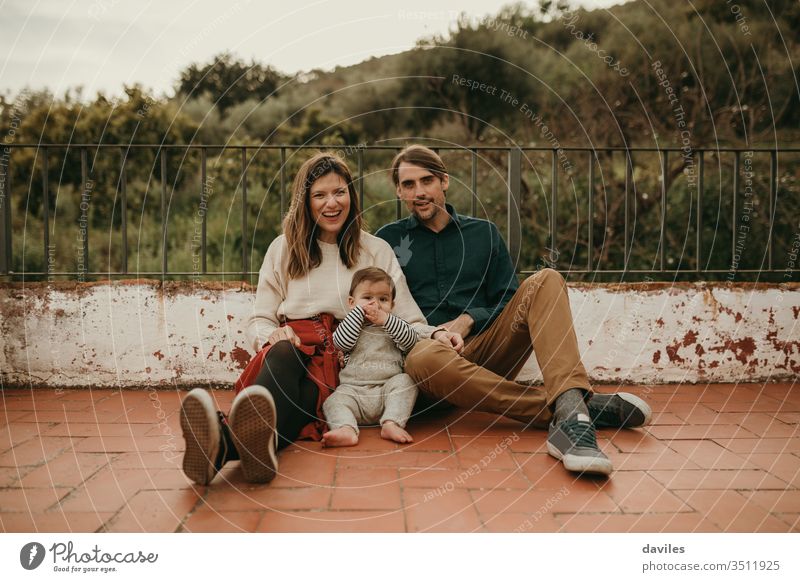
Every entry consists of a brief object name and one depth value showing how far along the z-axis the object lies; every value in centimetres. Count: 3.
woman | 255
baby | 271
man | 255
